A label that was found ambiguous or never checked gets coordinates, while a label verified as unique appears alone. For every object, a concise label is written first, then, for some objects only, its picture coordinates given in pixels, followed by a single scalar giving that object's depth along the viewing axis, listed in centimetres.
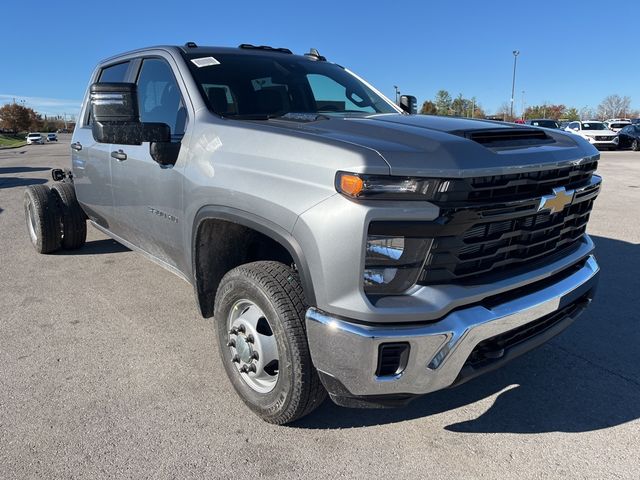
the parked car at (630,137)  2698
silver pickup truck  206
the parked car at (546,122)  2566
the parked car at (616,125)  3209
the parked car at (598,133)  2775
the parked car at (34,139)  6719
